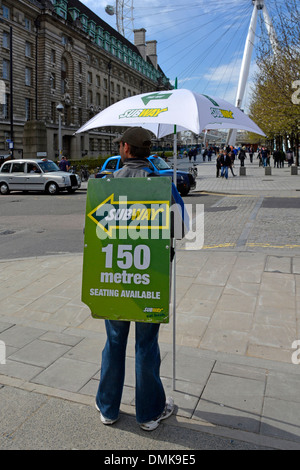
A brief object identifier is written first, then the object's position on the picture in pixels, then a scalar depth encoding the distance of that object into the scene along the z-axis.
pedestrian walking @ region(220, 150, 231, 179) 28.99
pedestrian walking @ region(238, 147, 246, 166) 34.59
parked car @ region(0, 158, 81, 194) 22.00
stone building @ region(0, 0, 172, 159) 48.66
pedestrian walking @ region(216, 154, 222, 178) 29.90
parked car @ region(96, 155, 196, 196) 17.50
